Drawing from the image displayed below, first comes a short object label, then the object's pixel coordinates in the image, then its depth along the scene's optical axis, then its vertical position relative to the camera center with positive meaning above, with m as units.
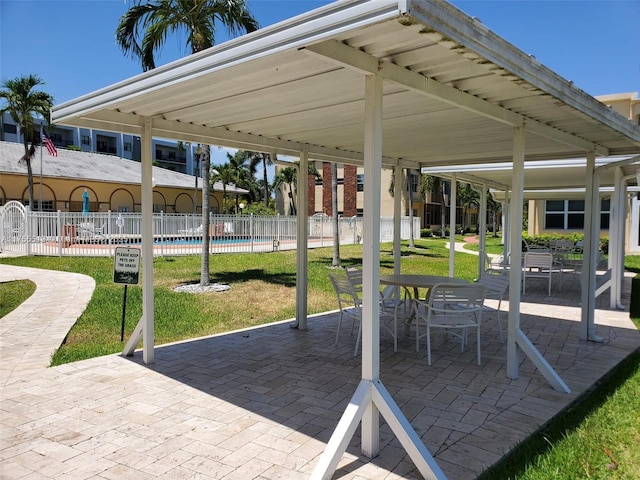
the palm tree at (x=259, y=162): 40.95 +5.41
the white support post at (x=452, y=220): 10.30 -0.01
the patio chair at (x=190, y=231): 17.61 -0.45
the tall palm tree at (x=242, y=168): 40.56 +4.68
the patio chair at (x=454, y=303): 5.22 -0.98
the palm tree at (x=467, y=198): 51.81 +2.49
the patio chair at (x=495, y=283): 6.16 -0.89
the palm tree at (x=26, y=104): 23.45 +6.00
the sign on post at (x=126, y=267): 6.19 -0.64
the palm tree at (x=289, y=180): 42.34 +3.81
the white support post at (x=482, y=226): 11.50 -0.17
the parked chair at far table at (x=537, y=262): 10.23 -0.96
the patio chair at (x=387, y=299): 5.80 -1.06
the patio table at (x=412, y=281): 5.76 -0.81
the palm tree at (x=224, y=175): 39.06 +3.88
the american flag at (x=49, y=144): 22.18 +3.67
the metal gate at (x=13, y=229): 17.19 -0.35
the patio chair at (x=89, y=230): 16.47 -0.37
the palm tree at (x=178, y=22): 10.51 +4.60
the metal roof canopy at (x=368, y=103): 2.55 +1.03
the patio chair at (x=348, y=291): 5.59 -0.91
